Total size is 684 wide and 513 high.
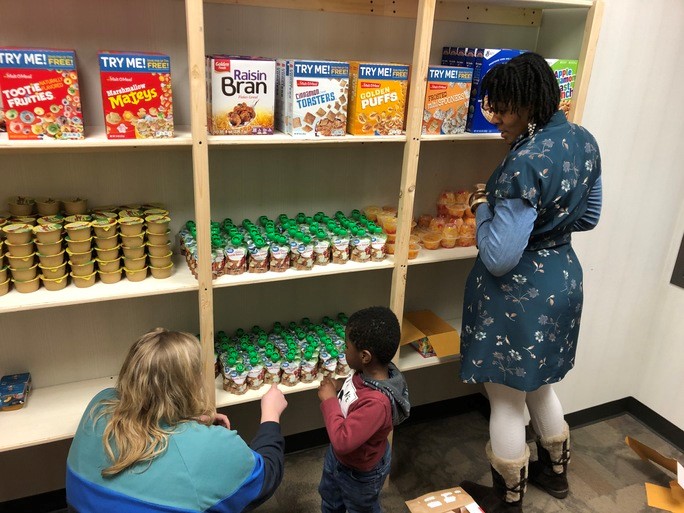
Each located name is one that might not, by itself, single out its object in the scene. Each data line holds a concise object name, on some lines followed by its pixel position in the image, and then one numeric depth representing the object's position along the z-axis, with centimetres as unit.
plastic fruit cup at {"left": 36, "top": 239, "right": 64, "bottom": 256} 166
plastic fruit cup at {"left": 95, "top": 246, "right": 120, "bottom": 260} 175
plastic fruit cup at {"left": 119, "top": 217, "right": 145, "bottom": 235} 175
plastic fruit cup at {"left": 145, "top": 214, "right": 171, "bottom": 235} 178
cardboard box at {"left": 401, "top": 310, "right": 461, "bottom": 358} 233
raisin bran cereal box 166
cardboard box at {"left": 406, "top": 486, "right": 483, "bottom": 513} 169
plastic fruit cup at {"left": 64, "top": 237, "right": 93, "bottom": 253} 169
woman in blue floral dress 167
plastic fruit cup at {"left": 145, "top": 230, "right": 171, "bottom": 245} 179
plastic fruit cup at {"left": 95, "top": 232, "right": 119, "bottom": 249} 173
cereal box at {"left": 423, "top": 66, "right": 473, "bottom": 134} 192
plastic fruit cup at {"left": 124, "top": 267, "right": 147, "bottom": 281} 180
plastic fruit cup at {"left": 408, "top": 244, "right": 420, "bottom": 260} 213
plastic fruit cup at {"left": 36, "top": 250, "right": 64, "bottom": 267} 167
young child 158
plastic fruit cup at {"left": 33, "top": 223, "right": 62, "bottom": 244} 165
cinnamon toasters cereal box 173
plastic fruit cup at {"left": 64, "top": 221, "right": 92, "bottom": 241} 167
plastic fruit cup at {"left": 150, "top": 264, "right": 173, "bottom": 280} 183
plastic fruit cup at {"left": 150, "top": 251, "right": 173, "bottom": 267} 181
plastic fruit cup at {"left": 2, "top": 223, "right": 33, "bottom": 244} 162
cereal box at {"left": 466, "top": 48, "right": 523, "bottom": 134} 198
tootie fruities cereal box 144
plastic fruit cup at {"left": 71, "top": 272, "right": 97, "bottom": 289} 173
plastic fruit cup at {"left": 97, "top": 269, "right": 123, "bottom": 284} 177
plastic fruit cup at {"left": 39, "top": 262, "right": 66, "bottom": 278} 169
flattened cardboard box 219
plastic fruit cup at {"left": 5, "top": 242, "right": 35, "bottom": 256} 164
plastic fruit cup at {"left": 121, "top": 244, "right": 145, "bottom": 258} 177
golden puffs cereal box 183
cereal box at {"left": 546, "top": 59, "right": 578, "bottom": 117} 203
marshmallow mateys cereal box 153
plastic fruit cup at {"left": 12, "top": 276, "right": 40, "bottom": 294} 168
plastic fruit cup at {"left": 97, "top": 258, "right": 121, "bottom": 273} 176
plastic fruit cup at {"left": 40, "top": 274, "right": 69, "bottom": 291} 170
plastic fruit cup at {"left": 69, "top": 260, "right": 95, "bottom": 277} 171
